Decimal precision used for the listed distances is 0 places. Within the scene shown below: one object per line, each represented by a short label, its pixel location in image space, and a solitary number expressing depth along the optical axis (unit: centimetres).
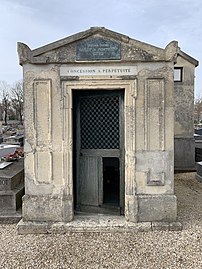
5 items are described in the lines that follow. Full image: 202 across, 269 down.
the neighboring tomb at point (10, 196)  400
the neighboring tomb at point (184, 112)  812
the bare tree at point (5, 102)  3938
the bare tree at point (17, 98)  4024
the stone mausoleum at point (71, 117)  365
